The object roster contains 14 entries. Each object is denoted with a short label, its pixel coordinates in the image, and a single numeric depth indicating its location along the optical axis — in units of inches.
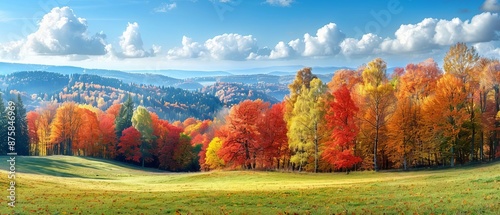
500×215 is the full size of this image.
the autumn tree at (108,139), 4124.0
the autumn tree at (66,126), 4057.6
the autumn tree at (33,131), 4197.8
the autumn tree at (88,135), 4141.2
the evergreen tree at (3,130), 3321.9
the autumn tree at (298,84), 2603.8
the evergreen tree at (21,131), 3641.5
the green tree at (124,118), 4281.5
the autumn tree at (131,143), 3978.8
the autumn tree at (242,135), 2425.0
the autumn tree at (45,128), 4308.6
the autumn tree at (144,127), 4084.6
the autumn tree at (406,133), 2208.4
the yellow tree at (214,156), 3169.3
